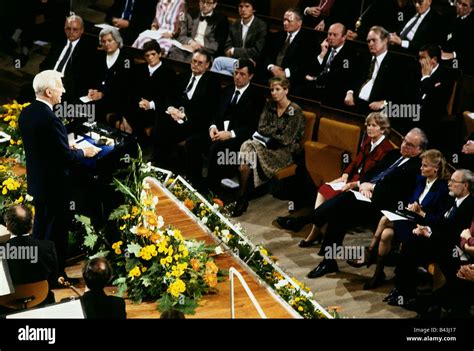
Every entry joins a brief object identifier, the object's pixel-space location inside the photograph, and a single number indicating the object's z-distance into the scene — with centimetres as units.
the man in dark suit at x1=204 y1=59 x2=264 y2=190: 1587
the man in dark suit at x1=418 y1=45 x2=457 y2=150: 1529
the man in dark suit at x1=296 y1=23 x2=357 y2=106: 1625
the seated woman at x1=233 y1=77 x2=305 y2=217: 1555
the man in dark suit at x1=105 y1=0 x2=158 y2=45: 1883
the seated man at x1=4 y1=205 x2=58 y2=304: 1126
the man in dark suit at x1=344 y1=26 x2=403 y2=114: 1571
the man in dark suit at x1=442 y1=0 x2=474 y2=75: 1619
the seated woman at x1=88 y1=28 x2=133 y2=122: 1686
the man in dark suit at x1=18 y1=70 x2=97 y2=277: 1233
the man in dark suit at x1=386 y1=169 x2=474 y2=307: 1308
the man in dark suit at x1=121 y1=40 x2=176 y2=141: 1678
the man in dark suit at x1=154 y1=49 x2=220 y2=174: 1639
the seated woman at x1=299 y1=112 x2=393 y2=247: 1448
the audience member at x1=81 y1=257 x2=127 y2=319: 1012
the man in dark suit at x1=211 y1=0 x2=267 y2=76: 1756
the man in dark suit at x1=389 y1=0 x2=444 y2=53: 1659
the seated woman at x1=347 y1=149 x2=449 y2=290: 1351
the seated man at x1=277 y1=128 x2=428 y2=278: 1412
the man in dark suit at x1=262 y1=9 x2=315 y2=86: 1684
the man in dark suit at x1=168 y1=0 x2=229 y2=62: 1802
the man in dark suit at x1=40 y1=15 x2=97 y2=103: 1723
